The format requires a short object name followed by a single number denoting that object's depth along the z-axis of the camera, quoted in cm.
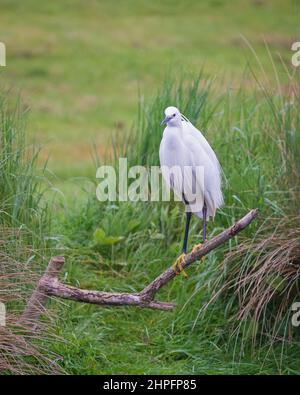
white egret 789
